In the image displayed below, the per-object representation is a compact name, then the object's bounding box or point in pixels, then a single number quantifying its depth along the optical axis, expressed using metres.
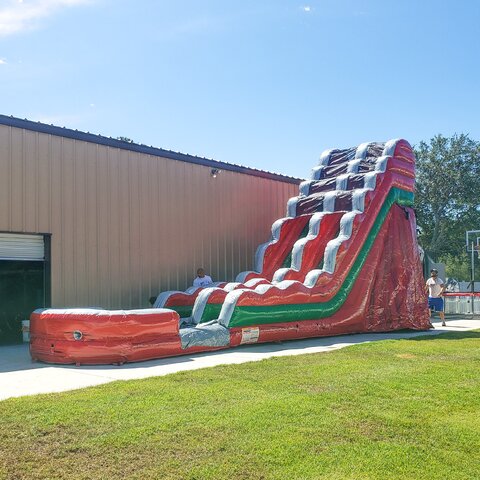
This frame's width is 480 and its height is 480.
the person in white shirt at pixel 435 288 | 15.38
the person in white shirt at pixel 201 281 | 12.48
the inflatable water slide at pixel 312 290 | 8.17
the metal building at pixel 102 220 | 11.07
